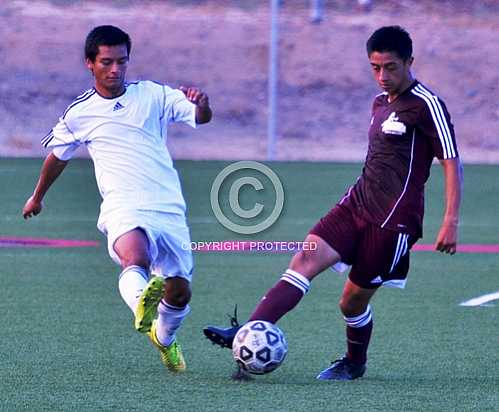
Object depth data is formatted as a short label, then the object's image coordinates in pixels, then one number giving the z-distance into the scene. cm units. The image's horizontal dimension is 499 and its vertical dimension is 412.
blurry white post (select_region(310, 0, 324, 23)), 6744
